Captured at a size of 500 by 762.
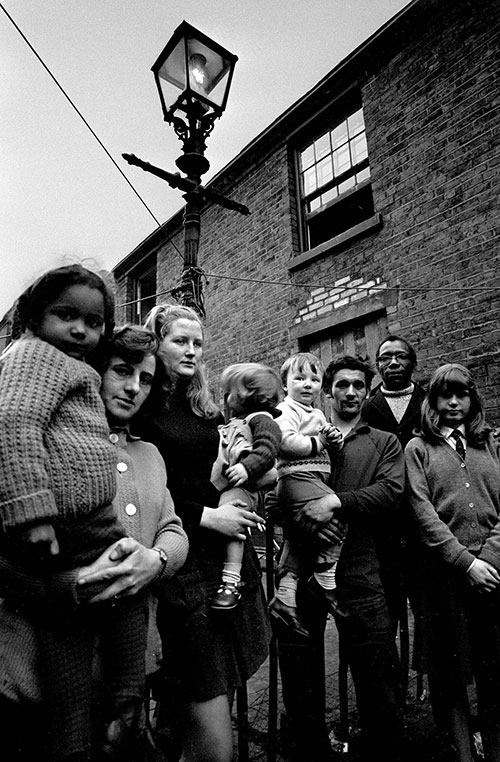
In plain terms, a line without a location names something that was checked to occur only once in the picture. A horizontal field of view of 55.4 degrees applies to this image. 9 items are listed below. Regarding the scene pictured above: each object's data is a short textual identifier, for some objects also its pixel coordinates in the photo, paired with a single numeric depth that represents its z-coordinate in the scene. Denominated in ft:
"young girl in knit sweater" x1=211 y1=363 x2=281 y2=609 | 6.00
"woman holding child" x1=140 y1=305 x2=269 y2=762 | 5.21
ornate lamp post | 11.28
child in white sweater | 7.27
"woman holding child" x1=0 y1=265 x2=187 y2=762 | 3.75
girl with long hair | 7.14
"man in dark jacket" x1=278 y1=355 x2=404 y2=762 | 6.68
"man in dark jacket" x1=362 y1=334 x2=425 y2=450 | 11.24
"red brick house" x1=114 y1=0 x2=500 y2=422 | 16.25
